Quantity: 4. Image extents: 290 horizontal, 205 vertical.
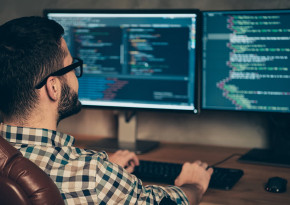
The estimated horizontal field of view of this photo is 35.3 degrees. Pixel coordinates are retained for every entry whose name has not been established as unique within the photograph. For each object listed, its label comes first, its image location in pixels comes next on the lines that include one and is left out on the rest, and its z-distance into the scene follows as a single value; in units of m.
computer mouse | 1.25
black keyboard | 1.31
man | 0.98
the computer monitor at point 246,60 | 1.55
